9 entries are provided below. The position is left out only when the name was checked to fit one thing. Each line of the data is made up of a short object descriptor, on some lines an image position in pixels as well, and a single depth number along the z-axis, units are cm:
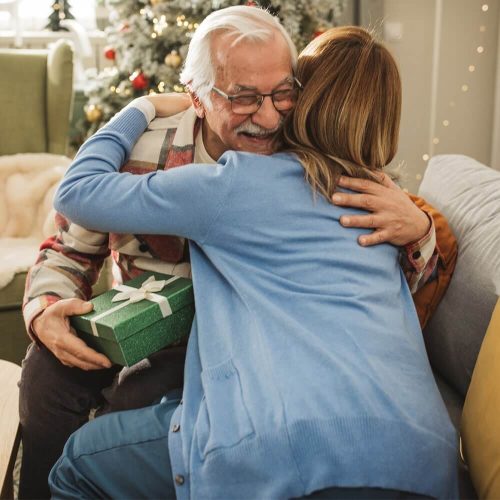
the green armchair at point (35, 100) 281
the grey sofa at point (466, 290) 135
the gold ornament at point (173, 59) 329
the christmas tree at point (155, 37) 321
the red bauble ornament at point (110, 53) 369
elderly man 131
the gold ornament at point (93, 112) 360
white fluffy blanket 264
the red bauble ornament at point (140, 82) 342
